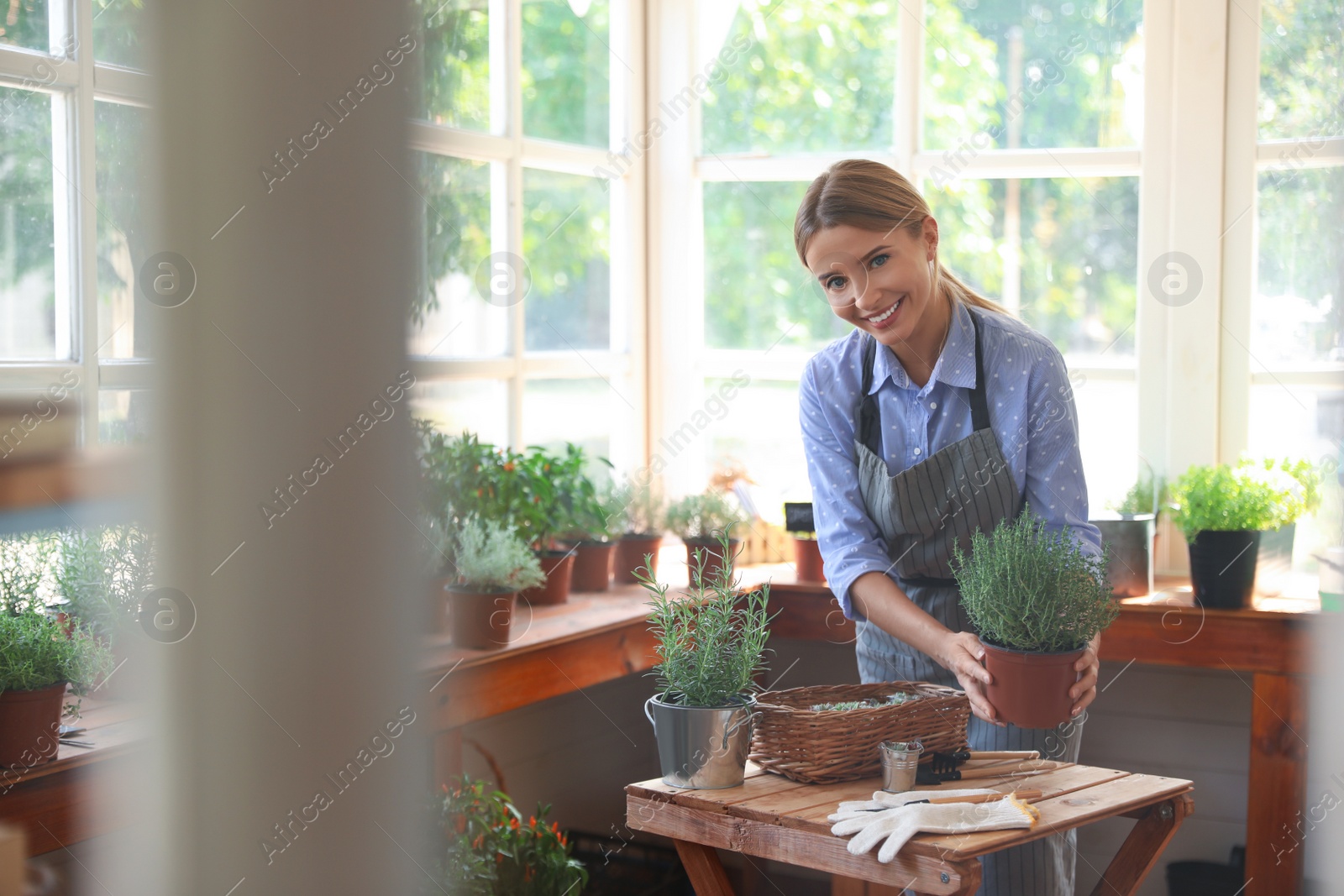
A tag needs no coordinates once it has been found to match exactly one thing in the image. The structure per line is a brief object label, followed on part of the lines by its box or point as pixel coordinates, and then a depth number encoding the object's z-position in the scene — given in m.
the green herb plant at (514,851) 2.18
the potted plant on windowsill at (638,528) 2.91
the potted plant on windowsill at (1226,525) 2.50
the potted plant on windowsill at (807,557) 2.89
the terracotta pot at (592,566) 2.81
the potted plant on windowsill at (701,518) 2.88
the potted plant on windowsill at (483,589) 2.22
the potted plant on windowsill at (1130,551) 2.62
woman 1.64
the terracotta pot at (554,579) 2.64
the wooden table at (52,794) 1.12
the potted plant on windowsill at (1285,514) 2.56
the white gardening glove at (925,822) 1.20
